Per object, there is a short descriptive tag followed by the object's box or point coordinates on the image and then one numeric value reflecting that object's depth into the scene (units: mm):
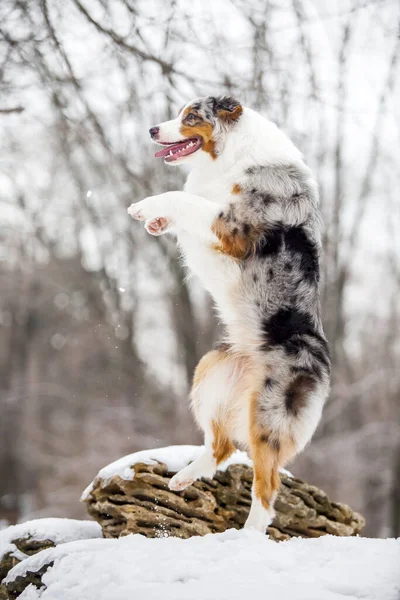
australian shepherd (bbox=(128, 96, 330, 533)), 4230
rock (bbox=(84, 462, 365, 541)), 4797
